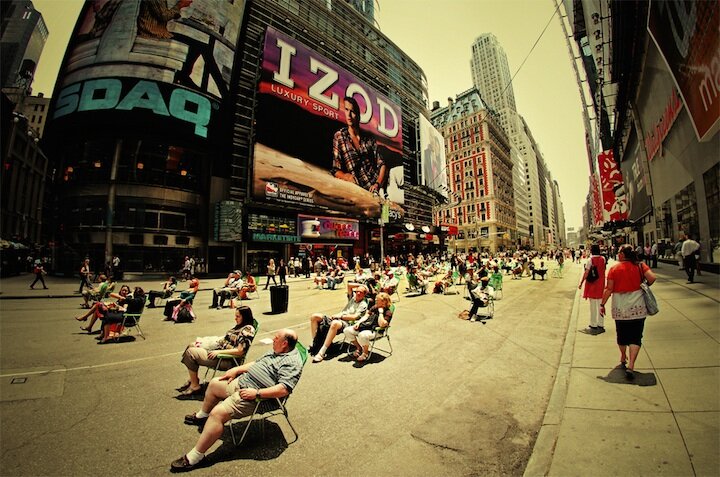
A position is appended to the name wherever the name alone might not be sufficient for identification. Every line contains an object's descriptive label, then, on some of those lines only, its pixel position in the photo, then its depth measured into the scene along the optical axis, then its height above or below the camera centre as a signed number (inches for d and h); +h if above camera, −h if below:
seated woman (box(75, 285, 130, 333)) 302.2 -56.5
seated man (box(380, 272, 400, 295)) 442.3 -45.8
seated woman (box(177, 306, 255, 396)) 166.1 -53.9
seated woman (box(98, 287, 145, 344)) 278.7 -59.5
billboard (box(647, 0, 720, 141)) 295.1 +229.9
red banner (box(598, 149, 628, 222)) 1198.9 +281.4
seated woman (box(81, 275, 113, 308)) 376.2 -48.2
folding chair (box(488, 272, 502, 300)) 474.6 -44.8
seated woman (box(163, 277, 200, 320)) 369.7 -62.1
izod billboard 1194.0 +567.6
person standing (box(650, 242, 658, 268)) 674.3 -4.4
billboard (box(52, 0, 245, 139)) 1003.9 +692.3
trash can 423.2 -63.7
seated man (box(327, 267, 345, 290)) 719.7 -59.5
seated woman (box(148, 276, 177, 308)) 445.4 -57.9
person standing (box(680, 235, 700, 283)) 402.6 -2.9
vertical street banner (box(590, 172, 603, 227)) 1790.1 +244.8
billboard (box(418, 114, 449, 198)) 2236.2 +782.7
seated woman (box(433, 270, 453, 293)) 581.2 -61.3
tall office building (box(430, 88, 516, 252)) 3346.5 +949.7
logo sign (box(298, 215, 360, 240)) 1328.7 +130.6
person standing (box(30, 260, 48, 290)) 643.5 -30.2
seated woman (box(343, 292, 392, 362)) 217.5 -56.5
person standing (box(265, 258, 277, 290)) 761.5 -37.9
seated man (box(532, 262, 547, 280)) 782.5 -46.4
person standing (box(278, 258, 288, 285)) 703.8 -41.0
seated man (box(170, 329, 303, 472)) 106.6 -56.8
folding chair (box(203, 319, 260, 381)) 161.6 -59.6
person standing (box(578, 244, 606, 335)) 271.9 -31.5
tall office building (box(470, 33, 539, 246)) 5049.2 +3135.1
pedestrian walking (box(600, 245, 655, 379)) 168.6 -27.8
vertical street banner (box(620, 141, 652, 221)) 962.1 +267.4
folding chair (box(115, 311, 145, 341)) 284.2 -63.4
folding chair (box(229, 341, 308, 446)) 121.1 -65.1
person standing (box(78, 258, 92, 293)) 553.9 -32.4
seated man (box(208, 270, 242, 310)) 477.7 -57.2
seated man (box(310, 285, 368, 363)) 226.1 -55.0
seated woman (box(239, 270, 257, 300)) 507.1 -57.2
